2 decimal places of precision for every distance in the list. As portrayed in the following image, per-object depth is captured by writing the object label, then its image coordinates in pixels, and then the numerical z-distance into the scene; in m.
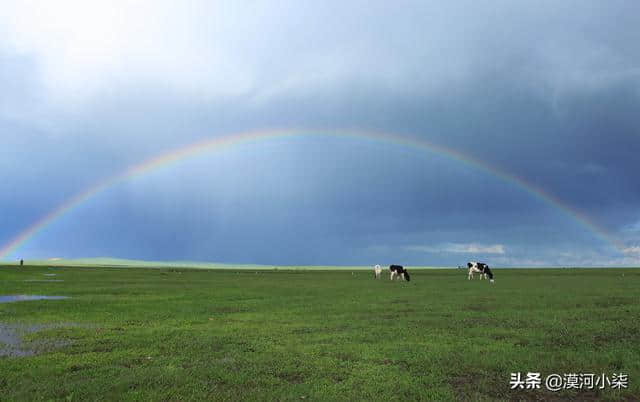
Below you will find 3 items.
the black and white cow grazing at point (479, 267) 68.47
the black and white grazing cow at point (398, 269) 69.38
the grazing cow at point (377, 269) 78.19
